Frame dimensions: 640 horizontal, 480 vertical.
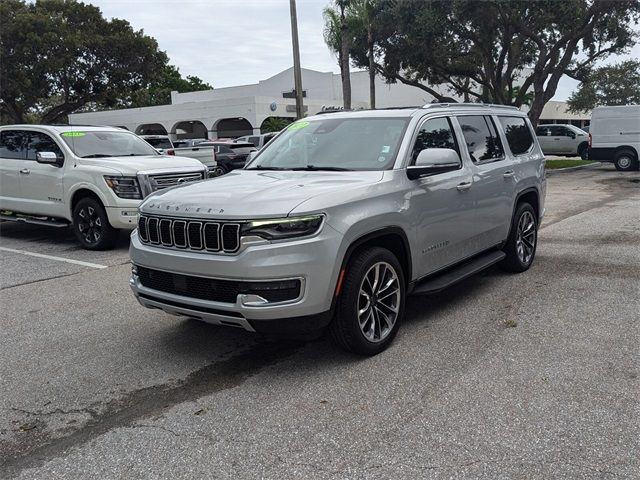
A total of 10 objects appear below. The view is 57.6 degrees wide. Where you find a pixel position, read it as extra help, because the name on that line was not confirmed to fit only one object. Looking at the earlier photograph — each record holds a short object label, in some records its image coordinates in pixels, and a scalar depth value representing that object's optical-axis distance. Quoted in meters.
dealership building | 41.34
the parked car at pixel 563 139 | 30.50
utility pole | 18.52
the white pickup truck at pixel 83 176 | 8.53
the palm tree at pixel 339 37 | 27.17
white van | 22.03
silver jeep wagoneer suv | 3.80
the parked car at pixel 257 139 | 22.44
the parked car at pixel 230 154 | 19.67
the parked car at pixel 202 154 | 14.70
